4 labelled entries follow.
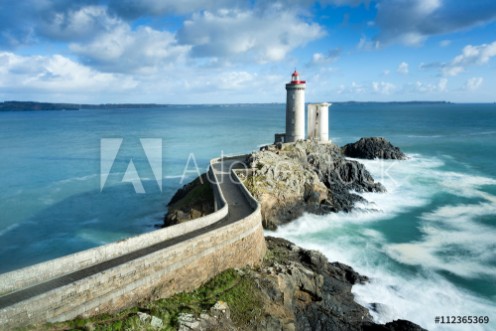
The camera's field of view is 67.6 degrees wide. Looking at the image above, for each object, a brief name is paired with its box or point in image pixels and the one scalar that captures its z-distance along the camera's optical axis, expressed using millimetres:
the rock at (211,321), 11742
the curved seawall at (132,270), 11008
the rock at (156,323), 11384
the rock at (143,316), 11523
